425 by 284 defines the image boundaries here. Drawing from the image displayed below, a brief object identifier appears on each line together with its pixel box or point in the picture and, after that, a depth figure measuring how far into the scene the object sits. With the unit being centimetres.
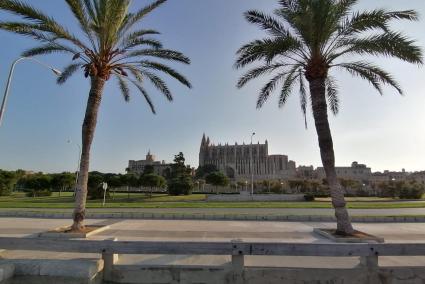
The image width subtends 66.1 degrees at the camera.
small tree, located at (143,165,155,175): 10140
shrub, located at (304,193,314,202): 4509
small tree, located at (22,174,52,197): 5975
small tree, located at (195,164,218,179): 12622
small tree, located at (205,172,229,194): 6326
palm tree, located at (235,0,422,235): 1110
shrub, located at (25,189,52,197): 5616
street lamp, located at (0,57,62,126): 1673
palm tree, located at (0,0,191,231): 1147
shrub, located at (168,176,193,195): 5581
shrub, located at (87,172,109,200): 4481
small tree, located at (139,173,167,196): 5591
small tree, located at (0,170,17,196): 5356
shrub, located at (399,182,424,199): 5072
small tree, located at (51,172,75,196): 5912
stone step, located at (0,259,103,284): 513
